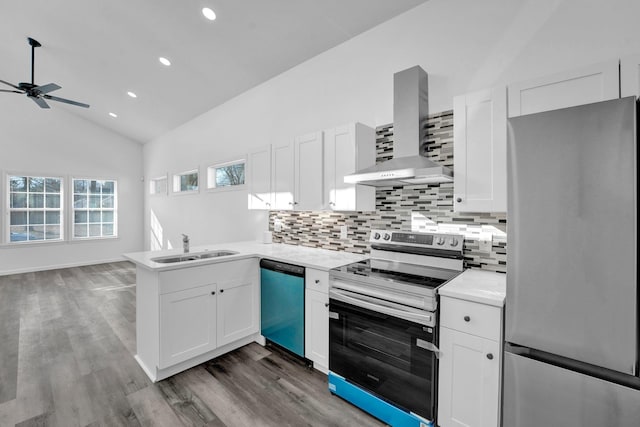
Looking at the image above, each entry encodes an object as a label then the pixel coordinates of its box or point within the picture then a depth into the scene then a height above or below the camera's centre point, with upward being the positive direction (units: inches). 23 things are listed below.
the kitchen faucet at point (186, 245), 122.5 -13.3
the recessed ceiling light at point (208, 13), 112.5 +78.5
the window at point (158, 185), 278.8 +28.1
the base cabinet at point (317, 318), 94.0 -34.6
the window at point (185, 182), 231.9 +26.9
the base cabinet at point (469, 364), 61.3 -32.9
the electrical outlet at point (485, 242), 84.6 -8.1
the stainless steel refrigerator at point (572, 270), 46.5 -9.6
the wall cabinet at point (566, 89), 58.6 +26.8
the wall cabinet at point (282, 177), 123.3 +15.9
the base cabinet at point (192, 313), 93.7 -35.1
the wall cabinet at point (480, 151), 70.9 +16.0
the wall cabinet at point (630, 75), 55.8 +26.8
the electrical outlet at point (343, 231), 121.3 -7.2
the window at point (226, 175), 184.5 +26.5
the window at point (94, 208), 277.3 +5.4
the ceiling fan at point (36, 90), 151.2 +66.4
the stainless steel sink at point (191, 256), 108.7 -17.2
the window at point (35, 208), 246.7 +4.7
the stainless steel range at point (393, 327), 68.9 -29.3
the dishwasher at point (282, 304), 101.5 -33.5
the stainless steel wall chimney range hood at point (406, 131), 86.2 +26.5
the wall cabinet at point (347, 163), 101.0 +18.3
